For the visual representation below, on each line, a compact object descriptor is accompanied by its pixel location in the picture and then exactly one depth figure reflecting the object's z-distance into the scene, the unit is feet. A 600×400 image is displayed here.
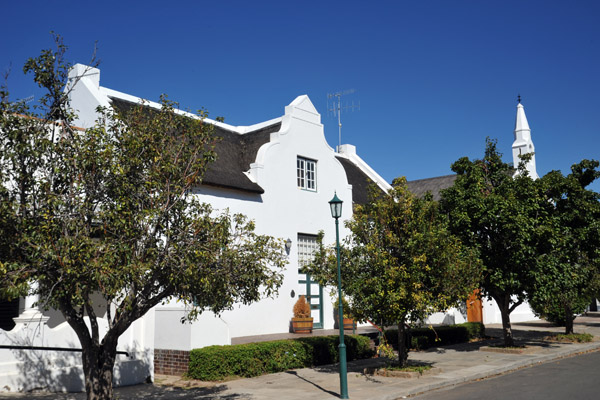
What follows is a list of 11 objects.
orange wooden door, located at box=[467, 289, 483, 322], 98.68
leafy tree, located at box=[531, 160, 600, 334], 59.47
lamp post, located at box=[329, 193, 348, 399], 37.70
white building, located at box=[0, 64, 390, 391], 43.93
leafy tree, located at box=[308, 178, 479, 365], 43.73
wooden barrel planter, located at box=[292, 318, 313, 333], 63.46
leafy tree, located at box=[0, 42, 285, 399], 23.99
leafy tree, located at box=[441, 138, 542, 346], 58.59
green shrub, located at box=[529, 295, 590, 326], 77.39
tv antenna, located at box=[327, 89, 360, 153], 97.98
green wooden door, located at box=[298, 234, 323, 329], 68.59
